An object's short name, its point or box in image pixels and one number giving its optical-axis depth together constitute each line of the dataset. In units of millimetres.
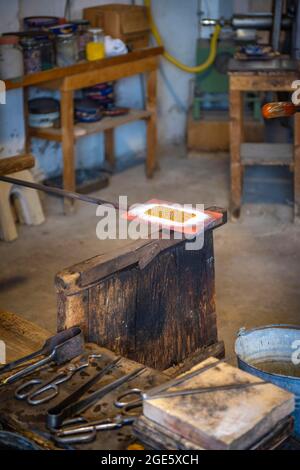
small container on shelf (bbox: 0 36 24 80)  4969
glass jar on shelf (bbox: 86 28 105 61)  5652
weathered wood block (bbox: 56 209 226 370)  2598
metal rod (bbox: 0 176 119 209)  2764
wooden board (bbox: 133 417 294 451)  2018
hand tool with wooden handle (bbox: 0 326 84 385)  2471
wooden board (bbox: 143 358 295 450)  1966
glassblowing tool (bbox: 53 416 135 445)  2102
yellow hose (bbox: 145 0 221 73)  6906
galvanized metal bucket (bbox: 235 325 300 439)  3086
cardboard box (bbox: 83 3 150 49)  5996
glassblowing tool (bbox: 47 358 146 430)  2164
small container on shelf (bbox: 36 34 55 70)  5297
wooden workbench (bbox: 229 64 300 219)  5168
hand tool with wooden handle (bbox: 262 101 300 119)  2926
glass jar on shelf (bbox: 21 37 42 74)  5156
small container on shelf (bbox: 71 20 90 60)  5637
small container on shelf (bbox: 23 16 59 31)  5512
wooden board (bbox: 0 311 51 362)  3027
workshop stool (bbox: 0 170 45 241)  5270
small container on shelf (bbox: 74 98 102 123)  5836
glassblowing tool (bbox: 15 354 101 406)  2307
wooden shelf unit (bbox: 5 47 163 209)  5363
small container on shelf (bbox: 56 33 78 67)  5404
